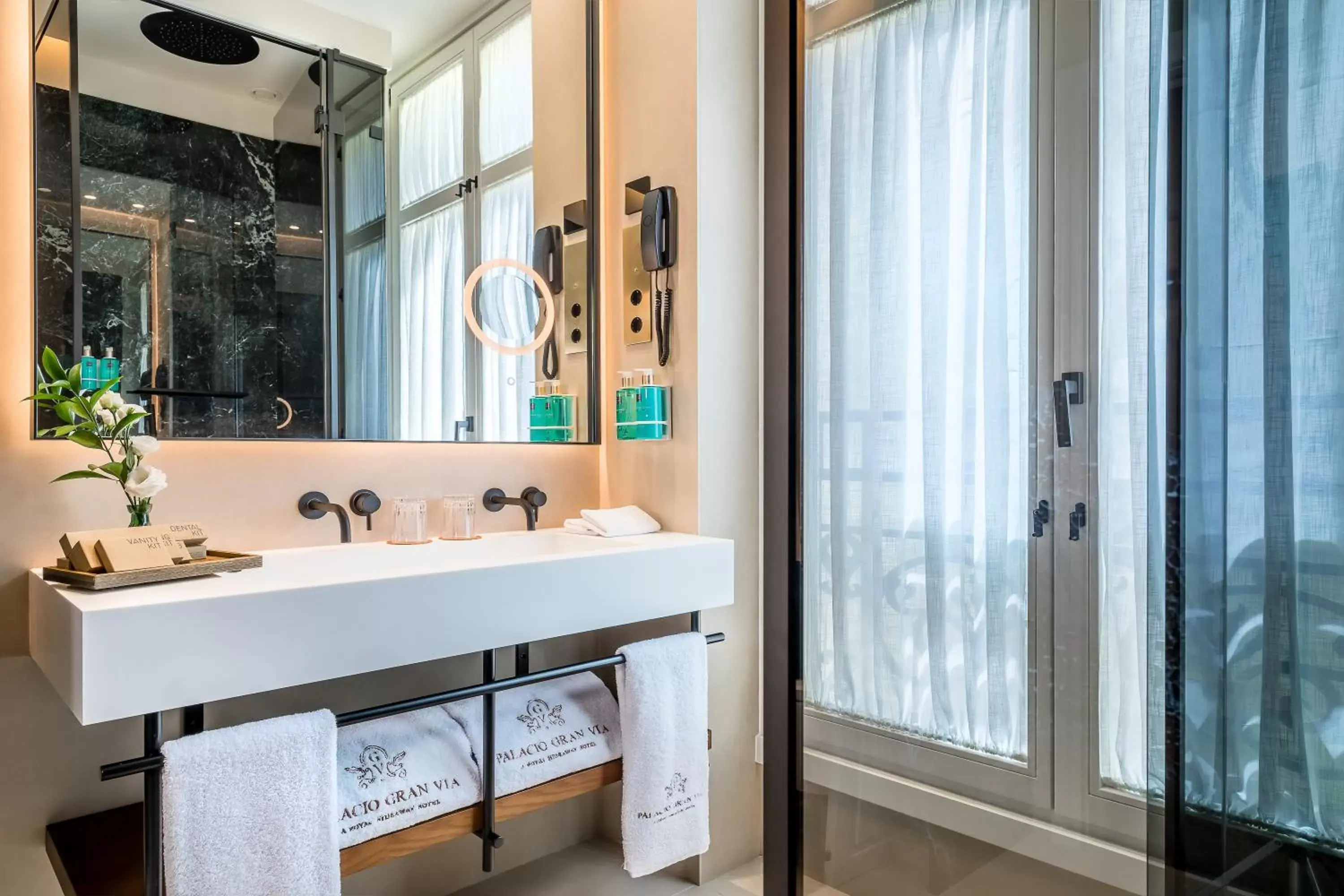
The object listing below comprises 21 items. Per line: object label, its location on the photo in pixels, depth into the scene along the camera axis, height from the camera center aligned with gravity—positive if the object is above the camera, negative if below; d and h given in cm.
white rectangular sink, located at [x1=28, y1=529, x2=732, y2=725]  103 -28
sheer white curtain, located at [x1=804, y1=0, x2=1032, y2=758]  140 +12
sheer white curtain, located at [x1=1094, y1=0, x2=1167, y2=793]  121 +7
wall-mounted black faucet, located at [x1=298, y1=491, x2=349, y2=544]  162 -14
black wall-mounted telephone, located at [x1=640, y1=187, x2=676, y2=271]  195 +52
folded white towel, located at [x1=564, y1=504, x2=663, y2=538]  186 -21
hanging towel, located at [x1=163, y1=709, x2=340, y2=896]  106 -53
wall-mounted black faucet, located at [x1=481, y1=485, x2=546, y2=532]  190 -16
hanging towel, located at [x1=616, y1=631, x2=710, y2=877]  157 -65
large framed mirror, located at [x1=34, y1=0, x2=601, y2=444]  142 +48
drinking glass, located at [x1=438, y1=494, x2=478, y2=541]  179 -19
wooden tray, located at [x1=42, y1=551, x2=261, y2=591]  114 -21
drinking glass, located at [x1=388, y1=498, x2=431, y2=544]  171 -18
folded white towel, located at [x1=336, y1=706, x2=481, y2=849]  132 -60
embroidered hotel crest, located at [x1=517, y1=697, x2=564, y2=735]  159 -58
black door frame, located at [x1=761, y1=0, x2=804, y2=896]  181 -5
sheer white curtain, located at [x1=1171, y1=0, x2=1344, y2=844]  101 +2
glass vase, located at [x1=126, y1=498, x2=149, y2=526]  130 -12
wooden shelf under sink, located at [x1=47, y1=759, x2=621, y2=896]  117 -67
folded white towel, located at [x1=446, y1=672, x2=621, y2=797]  151 -60
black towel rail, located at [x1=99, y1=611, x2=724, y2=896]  107 -45
